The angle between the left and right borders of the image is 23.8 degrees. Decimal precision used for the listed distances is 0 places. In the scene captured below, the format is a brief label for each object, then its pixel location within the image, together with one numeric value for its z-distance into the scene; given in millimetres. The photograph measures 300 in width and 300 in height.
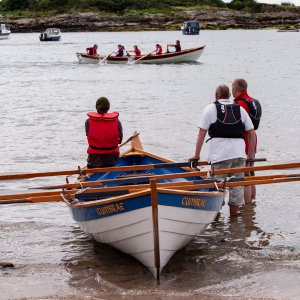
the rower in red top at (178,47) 49416
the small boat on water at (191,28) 118812
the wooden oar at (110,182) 9164
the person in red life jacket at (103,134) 9961
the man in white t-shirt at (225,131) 9586
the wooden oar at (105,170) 10125
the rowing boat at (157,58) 49906
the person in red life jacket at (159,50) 50450
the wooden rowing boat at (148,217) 8008
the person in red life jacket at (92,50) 52031
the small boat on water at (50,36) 105500
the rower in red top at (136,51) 50544
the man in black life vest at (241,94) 10305
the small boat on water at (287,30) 143225
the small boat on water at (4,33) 116188
